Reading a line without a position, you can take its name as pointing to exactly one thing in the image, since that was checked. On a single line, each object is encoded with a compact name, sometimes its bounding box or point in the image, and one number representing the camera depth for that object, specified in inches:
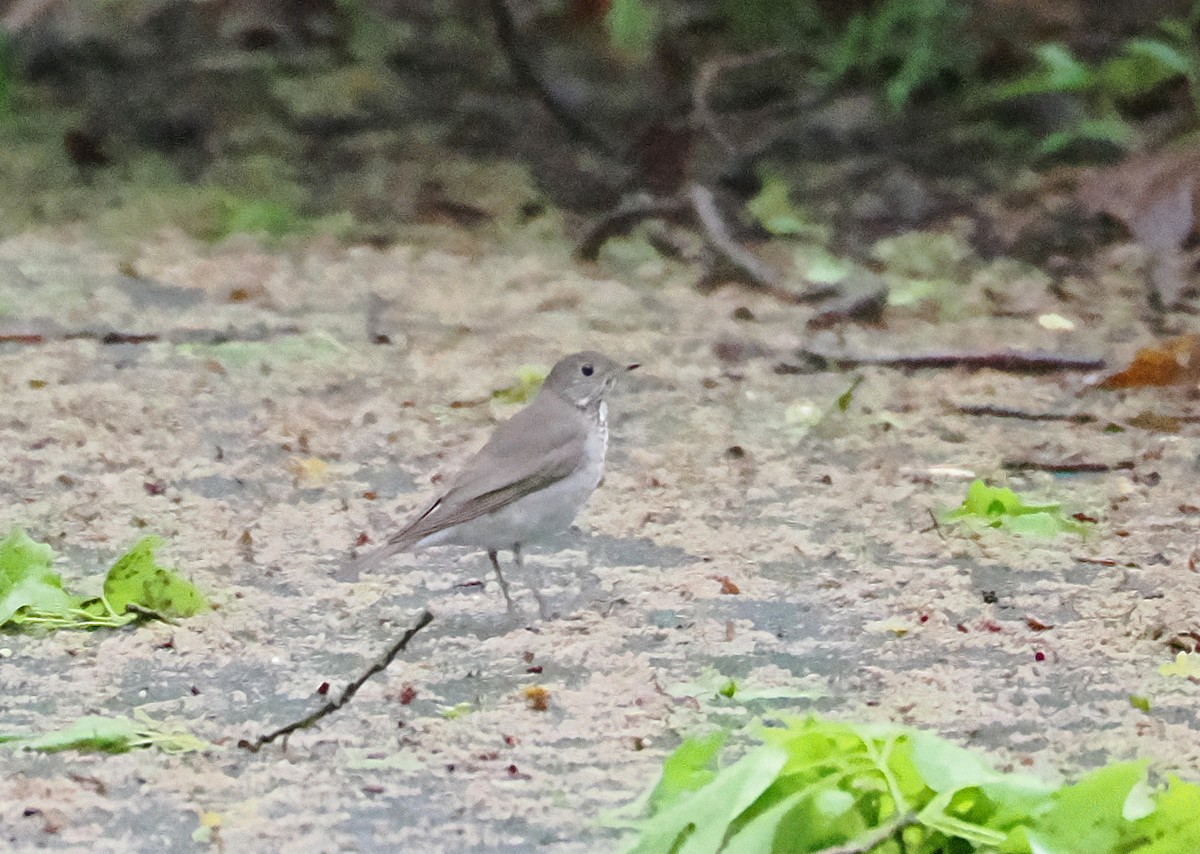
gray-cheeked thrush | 294.7
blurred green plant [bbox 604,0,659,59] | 650.2
